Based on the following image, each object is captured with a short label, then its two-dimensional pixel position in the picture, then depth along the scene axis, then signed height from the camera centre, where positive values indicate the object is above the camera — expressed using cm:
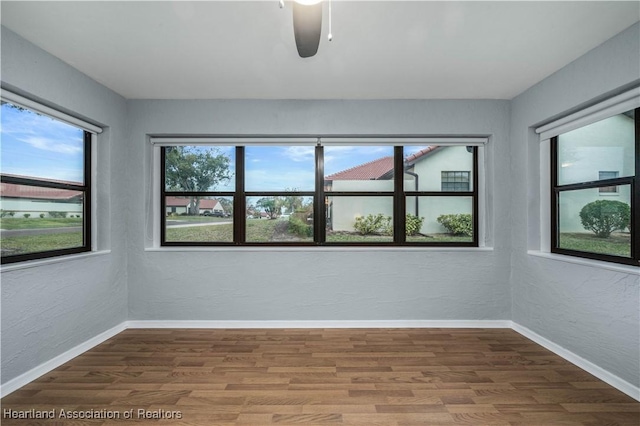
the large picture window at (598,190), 238 +23
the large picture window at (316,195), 370 +25
